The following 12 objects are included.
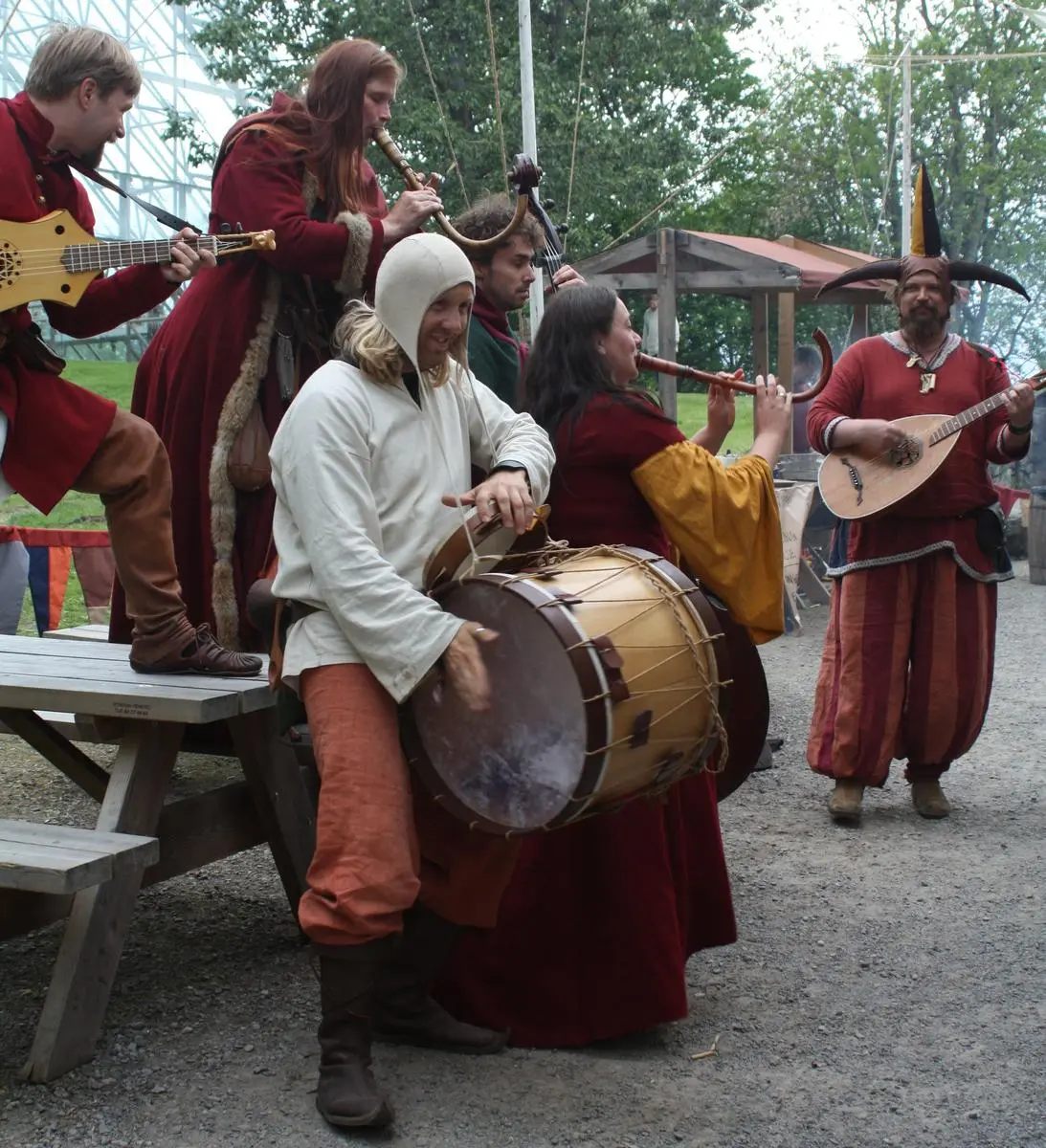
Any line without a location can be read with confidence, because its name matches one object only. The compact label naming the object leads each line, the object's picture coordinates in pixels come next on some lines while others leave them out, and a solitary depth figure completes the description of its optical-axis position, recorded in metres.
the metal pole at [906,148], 15.30
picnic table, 2.90
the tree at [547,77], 15.46
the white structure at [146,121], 18.23
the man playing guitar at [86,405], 3.23
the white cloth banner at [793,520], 9.03
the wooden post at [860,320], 11.89
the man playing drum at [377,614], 2.58
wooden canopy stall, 10.16
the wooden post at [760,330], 12.17
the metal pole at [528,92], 8.58
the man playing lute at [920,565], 4.81
